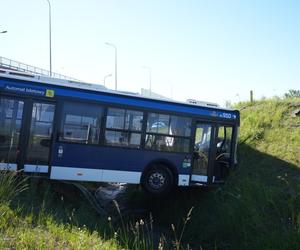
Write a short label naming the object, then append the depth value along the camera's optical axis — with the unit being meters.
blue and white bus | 10.85
